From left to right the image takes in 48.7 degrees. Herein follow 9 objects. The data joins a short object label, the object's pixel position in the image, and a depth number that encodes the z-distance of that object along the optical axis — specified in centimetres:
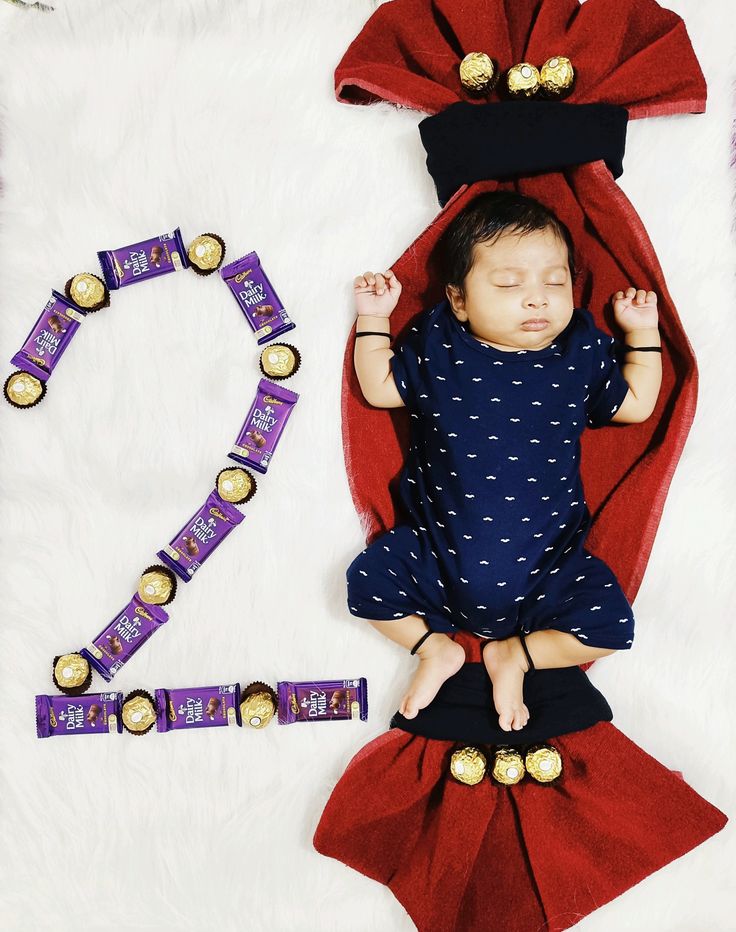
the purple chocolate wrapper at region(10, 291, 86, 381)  114
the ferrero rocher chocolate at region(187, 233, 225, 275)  112
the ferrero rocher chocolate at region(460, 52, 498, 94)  101
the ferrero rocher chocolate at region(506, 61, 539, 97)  101
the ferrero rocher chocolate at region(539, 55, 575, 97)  100
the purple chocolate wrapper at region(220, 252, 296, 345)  113
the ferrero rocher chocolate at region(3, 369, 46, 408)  113
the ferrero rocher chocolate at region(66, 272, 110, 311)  112
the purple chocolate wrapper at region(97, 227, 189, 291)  114
